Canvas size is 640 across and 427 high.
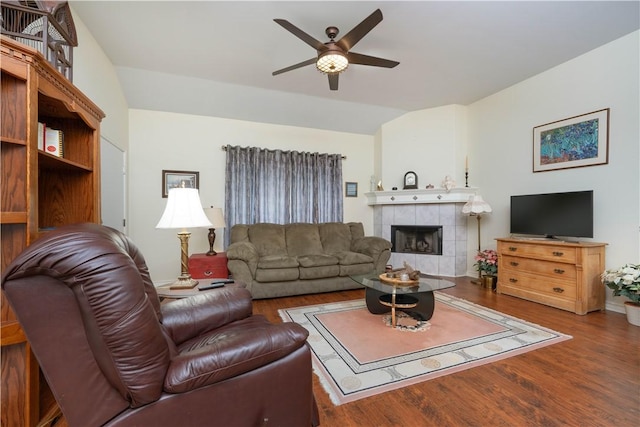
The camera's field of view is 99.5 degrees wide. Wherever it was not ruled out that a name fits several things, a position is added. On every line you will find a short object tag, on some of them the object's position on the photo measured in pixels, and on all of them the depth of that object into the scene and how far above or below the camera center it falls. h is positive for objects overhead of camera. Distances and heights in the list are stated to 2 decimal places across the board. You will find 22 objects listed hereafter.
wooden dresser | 2.82 -0.70
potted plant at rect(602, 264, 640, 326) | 2.54 -0.72
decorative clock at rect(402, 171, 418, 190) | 4.84 +0.56
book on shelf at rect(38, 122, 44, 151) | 1.53 +0.43
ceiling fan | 2.12 +1.44
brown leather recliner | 0.76 -0.46
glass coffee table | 2.48 -0.86
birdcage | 1.41 +1.03
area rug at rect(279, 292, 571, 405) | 1.76 -1.08
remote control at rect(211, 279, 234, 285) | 2.09 -0.55
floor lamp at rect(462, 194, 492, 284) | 4.04 +0.06
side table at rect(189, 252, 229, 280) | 3.43 -0.72
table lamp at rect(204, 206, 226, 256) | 3.66 -0.09
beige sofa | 3.39 -0.64
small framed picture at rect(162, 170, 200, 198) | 4.10 +0.49
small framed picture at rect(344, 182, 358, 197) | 5.23 +0.43
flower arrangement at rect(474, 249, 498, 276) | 3.85 -0.74
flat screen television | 3.00 -0.03
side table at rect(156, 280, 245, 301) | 1.78 -0.56
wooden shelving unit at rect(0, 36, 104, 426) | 1.14 +0.08
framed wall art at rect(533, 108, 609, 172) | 3.05 +0.85
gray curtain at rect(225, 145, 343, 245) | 4.38 +0.42
